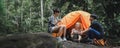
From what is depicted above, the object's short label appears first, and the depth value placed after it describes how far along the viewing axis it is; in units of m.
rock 2.01
